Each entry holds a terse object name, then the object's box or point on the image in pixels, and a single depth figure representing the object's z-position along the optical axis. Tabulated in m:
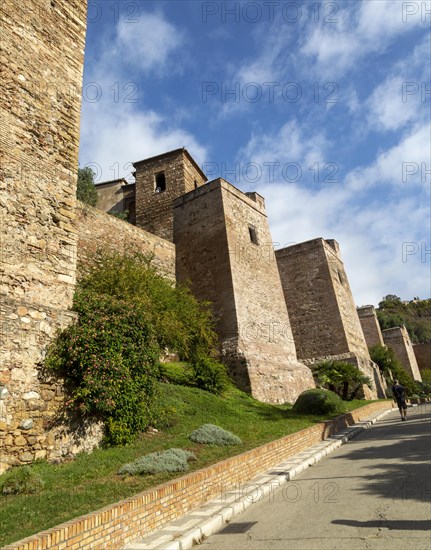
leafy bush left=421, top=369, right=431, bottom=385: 45.11
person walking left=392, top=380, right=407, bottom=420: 14.15
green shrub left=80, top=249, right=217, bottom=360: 12.76
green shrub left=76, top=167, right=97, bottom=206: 24.37
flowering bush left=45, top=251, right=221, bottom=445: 7.14
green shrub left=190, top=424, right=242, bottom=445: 8.16
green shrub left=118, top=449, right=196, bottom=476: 6.04
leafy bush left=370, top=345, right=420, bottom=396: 29.41
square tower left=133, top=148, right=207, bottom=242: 23.09
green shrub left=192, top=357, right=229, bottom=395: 12.55
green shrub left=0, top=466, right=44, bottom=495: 5.18
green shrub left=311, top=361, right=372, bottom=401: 19.67
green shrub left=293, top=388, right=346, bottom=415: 13.92
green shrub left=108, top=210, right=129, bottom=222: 25.45
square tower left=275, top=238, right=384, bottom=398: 23.86
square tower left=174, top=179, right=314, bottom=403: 15.59
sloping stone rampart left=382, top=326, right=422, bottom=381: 42.06
